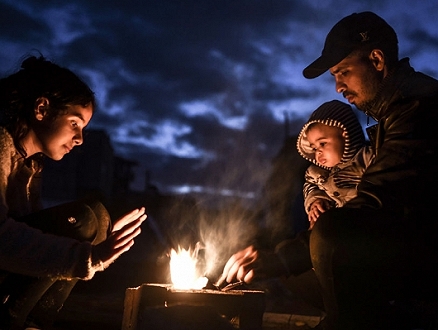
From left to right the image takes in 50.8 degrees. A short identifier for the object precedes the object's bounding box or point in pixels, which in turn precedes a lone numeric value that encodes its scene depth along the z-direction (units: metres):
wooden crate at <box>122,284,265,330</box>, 2.59
